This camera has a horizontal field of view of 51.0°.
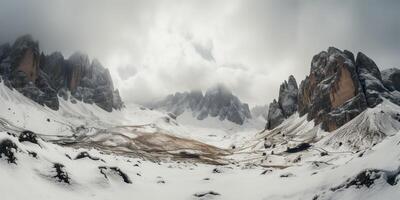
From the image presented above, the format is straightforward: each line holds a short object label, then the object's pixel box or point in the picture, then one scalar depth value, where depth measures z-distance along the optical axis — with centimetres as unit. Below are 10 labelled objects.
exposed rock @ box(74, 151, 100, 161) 5708
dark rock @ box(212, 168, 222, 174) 8195
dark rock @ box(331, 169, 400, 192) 3381
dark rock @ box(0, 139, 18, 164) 3981
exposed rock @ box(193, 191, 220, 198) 5231
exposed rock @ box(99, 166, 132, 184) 5356
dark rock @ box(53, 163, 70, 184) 4379
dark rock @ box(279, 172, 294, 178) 5847
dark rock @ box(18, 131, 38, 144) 4877
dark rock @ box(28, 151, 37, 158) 4409
